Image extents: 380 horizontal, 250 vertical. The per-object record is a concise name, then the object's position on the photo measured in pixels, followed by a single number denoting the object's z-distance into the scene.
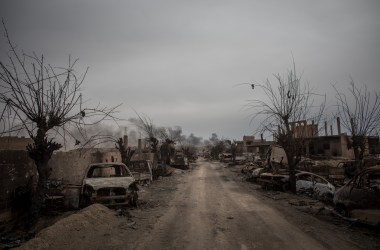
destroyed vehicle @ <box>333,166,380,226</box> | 8.76
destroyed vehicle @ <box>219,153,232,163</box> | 60.00
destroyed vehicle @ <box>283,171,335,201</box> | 16.31
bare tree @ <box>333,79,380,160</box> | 15.98
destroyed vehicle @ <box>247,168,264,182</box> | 23.93
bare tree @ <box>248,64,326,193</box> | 17.27
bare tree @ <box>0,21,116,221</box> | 9.40
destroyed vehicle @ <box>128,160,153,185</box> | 22.45
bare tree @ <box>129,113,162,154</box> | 32.31
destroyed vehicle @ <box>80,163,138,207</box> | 11.56
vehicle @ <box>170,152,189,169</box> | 43.62
